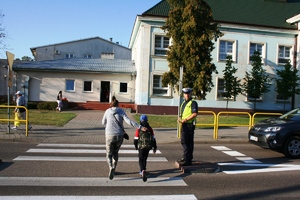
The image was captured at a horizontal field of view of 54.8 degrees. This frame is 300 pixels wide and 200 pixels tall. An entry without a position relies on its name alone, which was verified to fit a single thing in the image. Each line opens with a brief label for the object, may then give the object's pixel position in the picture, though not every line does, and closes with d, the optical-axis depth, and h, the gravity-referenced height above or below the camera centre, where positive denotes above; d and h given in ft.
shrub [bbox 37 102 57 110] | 79.36 -3.71
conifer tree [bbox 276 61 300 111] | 77.77 +4.73
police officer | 23.30 -2.26
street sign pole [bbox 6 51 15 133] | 38.15 +3.99
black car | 29.07 -3.83
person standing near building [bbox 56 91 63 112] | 75.98 -3.31
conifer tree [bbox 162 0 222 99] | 54.80 +10.28
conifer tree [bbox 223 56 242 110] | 75.20 +4.10
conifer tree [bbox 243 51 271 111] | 76.89 +4.95
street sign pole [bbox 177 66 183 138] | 40.29 +1.00
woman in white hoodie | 20.24 -2.47
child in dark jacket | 19.98 -3.24
